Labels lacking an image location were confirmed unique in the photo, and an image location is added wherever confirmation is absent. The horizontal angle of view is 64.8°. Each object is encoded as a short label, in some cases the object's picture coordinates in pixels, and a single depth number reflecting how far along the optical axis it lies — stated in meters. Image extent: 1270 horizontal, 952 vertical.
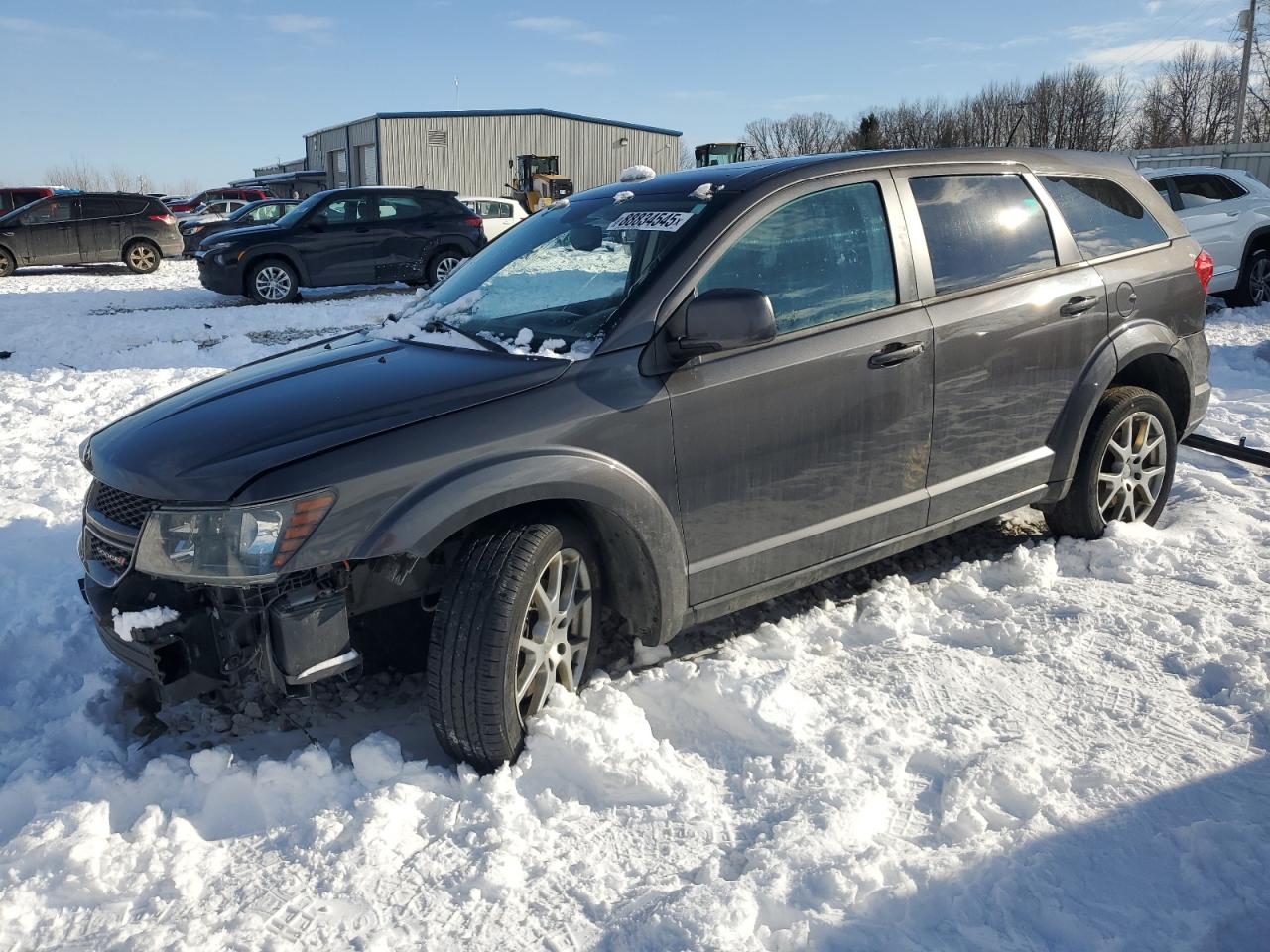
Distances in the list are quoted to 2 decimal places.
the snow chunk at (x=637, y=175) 4.08
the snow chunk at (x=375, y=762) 2.94
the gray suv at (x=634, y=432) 2.75
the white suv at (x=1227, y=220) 11.84
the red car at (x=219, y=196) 33.28
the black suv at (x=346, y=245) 14.35
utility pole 32.81
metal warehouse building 41.78
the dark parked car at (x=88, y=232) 19.39
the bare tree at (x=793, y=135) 69.75
